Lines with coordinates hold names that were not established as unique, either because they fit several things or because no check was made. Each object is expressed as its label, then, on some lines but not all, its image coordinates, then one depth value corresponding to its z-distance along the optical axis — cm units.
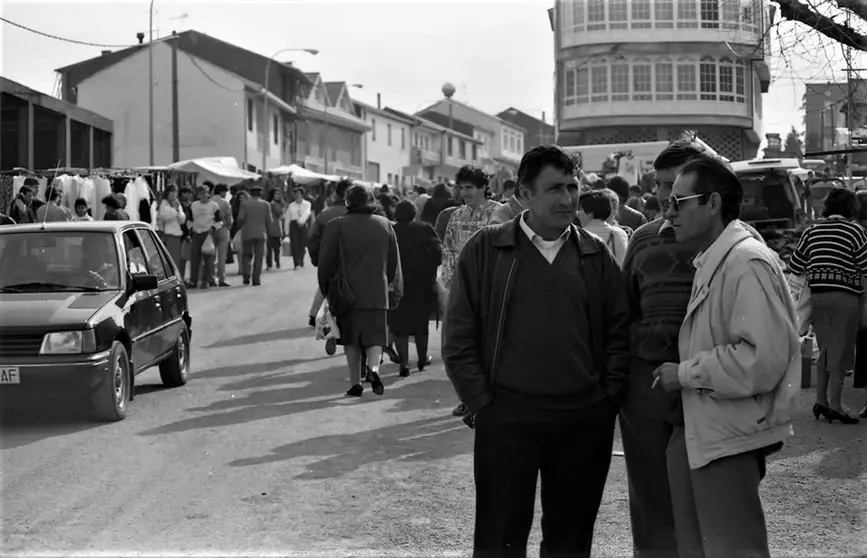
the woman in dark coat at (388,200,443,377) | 1223
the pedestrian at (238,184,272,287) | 2369
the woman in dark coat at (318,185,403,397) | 1093
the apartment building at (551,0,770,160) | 5669
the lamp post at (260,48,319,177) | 4888
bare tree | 1229
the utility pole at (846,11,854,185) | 1241
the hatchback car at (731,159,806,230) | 2206
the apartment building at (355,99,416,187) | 8762
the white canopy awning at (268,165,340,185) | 3859
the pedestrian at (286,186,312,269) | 2794
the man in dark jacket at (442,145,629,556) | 454
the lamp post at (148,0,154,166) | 4260
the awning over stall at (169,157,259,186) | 3091
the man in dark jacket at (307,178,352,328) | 1292
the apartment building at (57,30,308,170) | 5759
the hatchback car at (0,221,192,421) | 939
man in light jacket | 407
